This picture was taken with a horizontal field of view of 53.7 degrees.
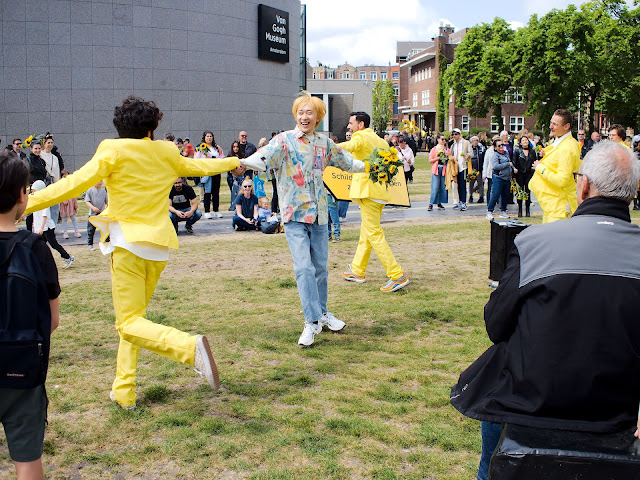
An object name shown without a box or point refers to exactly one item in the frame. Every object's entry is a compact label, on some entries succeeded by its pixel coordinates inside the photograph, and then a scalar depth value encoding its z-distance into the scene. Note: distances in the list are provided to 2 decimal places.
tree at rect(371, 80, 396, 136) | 103.94
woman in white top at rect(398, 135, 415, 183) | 17.98
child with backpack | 2.66
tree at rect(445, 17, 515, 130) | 58.78
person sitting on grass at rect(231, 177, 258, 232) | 13.14
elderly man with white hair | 2.30
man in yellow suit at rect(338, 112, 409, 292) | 7.42
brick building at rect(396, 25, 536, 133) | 76.07
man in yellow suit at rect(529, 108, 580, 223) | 7.01
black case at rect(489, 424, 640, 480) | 2.24
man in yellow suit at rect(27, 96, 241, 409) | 4.05
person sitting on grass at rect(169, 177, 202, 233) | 12.45
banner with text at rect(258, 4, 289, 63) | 28.95
